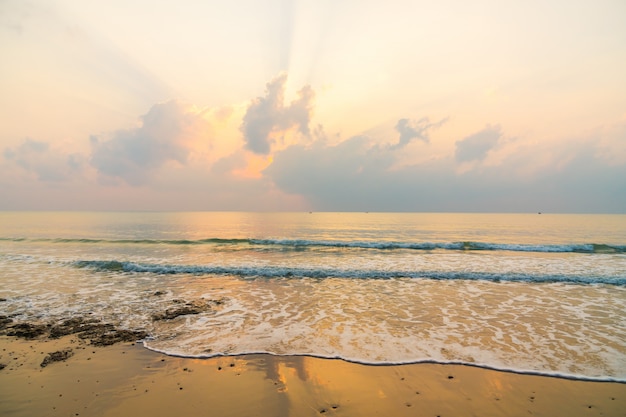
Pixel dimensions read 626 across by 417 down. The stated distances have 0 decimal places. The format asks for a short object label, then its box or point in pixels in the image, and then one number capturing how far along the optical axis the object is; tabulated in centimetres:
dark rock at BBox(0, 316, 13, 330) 1021
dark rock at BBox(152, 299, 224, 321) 1153
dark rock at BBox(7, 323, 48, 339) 948
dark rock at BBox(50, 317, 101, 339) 968
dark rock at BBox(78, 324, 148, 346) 909
